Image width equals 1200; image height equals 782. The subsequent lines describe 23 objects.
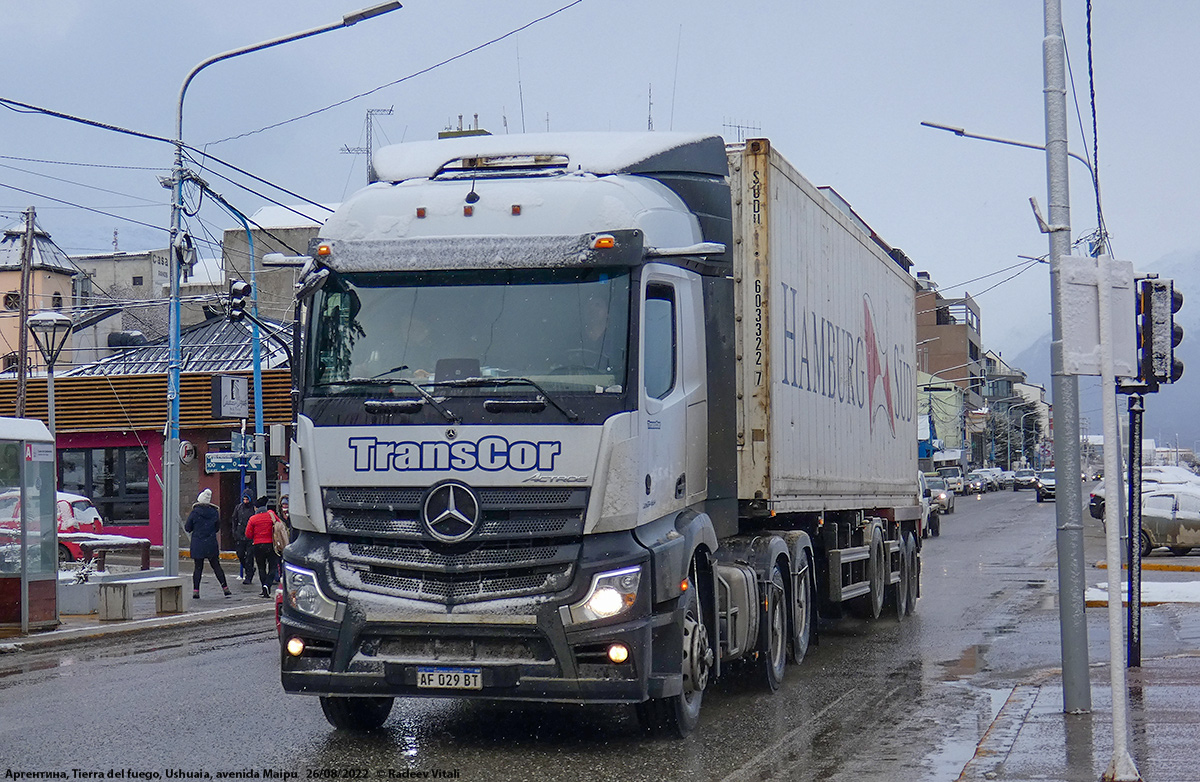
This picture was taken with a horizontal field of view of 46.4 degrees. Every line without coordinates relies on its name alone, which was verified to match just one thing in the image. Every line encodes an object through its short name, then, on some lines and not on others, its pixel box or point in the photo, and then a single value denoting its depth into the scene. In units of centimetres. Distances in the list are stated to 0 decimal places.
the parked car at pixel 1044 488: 6591
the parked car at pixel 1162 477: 3328
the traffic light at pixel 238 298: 1848
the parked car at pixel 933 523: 3956
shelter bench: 1864
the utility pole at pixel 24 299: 3266
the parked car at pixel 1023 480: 9529
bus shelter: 1636
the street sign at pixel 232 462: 2655
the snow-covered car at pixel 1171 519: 2905
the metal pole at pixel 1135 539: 1122
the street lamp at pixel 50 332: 2211
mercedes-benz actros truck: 786
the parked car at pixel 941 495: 4614
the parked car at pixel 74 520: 2712
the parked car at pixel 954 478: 7757
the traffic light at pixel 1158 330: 998
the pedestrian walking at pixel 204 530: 2230
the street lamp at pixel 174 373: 2184
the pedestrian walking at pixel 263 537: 2183
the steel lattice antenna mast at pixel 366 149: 5922
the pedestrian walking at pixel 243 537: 2503
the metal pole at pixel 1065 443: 947
